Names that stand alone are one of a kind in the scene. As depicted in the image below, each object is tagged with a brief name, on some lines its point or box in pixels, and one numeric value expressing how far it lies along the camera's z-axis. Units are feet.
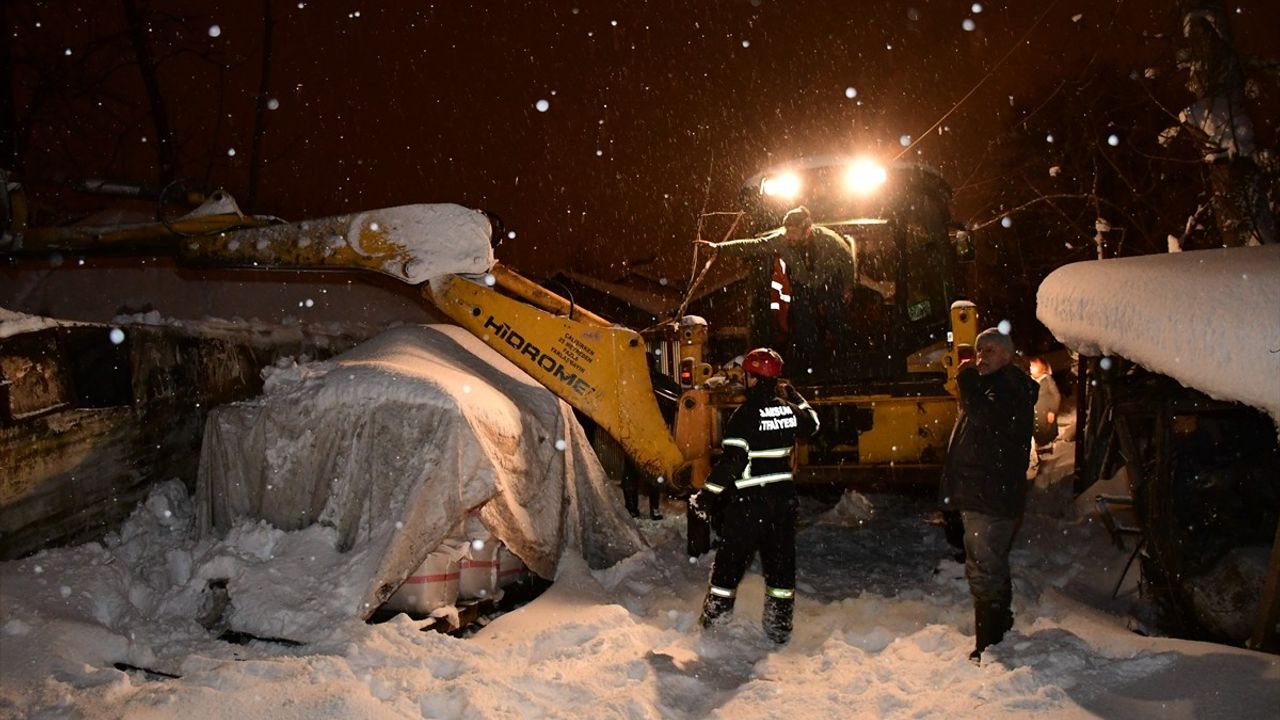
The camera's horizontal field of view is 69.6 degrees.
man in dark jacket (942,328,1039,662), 17.34
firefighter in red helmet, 19.56
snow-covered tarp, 17.06
